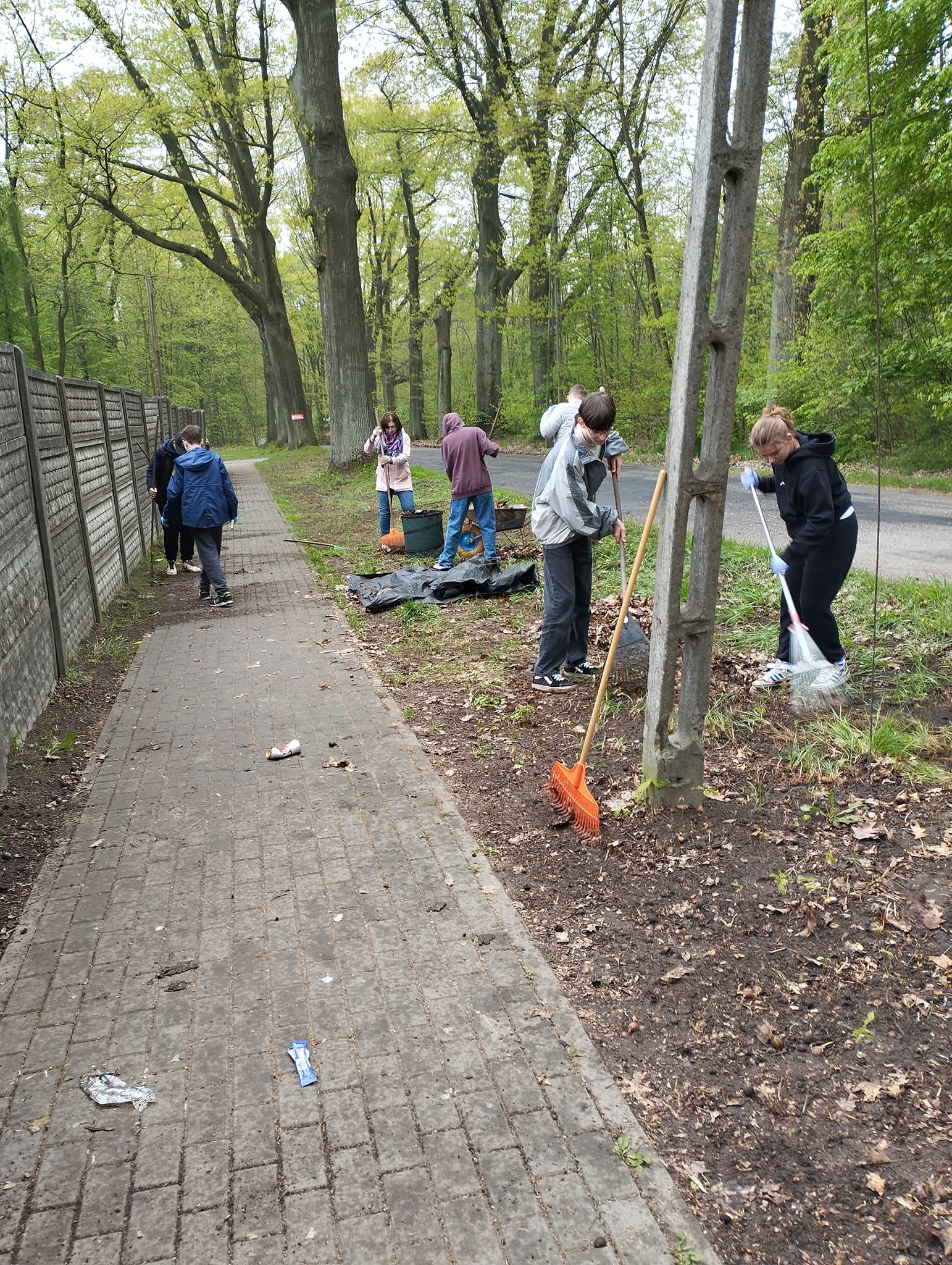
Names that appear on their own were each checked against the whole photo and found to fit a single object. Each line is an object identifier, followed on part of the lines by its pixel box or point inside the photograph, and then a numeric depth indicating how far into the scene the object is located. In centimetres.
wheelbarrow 1093
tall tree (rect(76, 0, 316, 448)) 2288
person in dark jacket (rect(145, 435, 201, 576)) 1170
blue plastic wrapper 285
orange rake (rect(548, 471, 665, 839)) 433
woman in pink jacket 1232
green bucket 1153
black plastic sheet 941
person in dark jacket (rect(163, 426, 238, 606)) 966
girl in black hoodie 525
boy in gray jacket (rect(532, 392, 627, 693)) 574
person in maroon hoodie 1002
